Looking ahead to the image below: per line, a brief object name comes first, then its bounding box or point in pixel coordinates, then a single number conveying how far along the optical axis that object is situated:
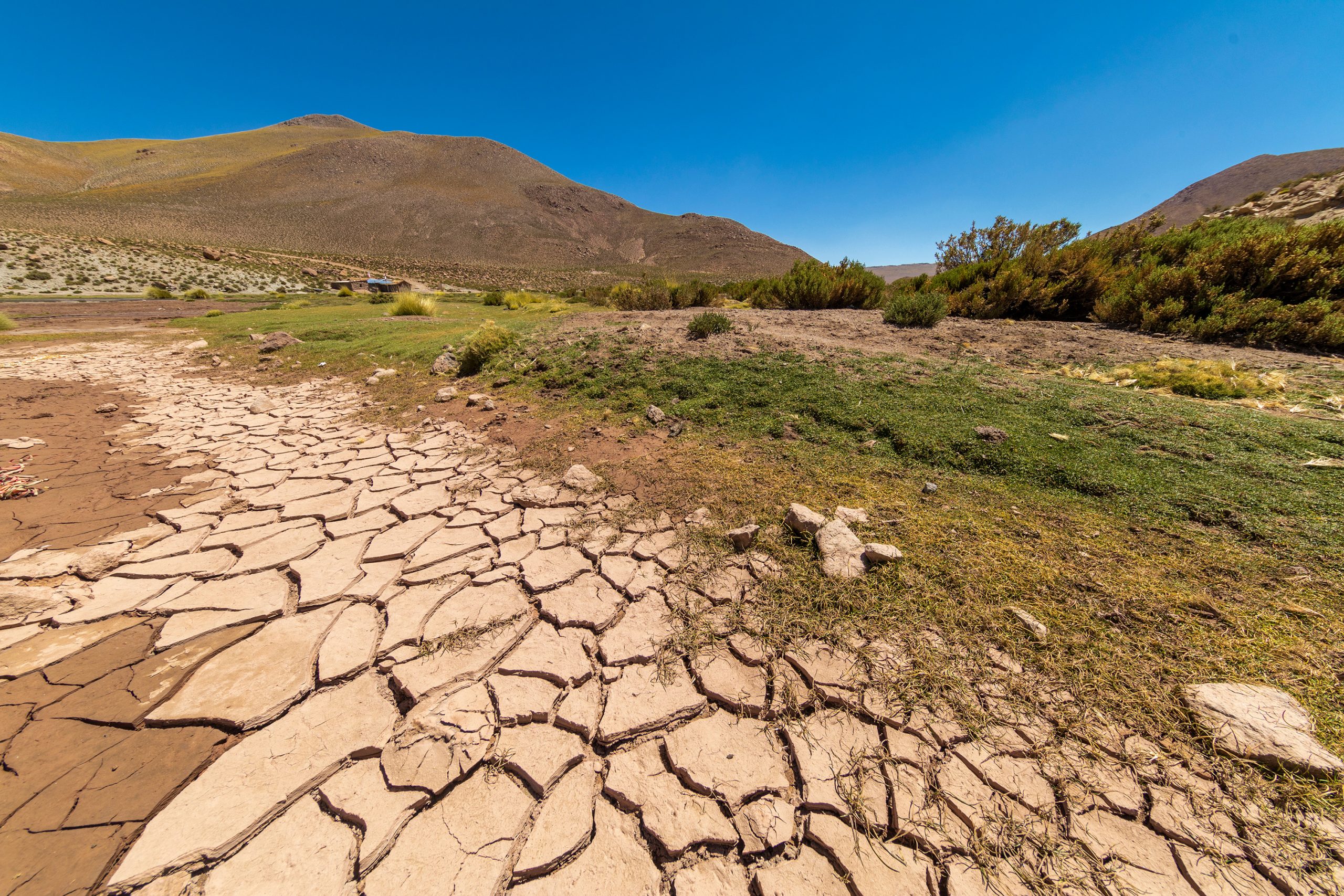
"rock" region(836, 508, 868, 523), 2.41
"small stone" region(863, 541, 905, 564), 2.05
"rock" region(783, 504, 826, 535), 2.28
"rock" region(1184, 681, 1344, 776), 1.26
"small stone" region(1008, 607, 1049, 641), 1.70
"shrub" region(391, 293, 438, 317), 11.09
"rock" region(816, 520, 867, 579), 2.06
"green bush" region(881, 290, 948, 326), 6.34
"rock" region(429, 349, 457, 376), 5.73
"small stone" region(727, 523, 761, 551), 2.28
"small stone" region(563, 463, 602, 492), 3.00
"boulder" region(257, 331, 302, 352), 7.46
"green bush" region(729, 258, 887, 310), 8.84
